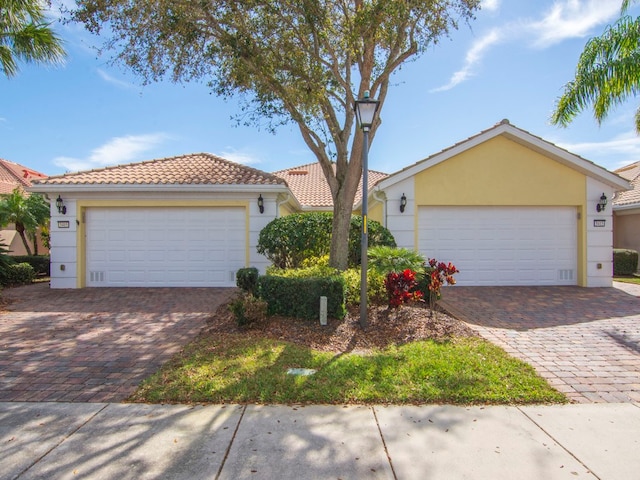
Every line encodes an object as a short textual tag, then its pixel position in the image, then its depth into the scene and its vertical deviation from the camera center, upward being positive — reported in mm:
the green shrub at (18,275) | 11641 -992
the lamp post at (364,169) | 6055 +1191
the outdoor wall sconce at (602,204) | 10773 +1037
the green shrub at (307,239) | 9438 +72
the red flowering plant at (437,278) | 6676 -650
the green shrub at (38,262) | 13981 -698
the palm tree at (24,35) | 9172 +5114
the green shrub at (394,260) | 7188 -364
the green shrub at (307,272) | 7113 -593
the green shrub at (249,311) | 6129 -1107
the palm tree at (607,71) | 9172 +4222
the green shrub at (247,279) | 7457 -722
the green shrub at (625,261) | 13891 -758
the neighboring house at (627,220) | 15008 +849
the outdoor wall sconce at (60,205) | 10717 +1075
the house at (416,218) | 10719 +670
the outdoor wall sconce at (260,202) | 10805 +1141
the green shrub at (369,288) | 7238 -899
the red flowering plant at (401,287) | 6539 -788
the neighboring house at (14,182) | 19000 +3654
